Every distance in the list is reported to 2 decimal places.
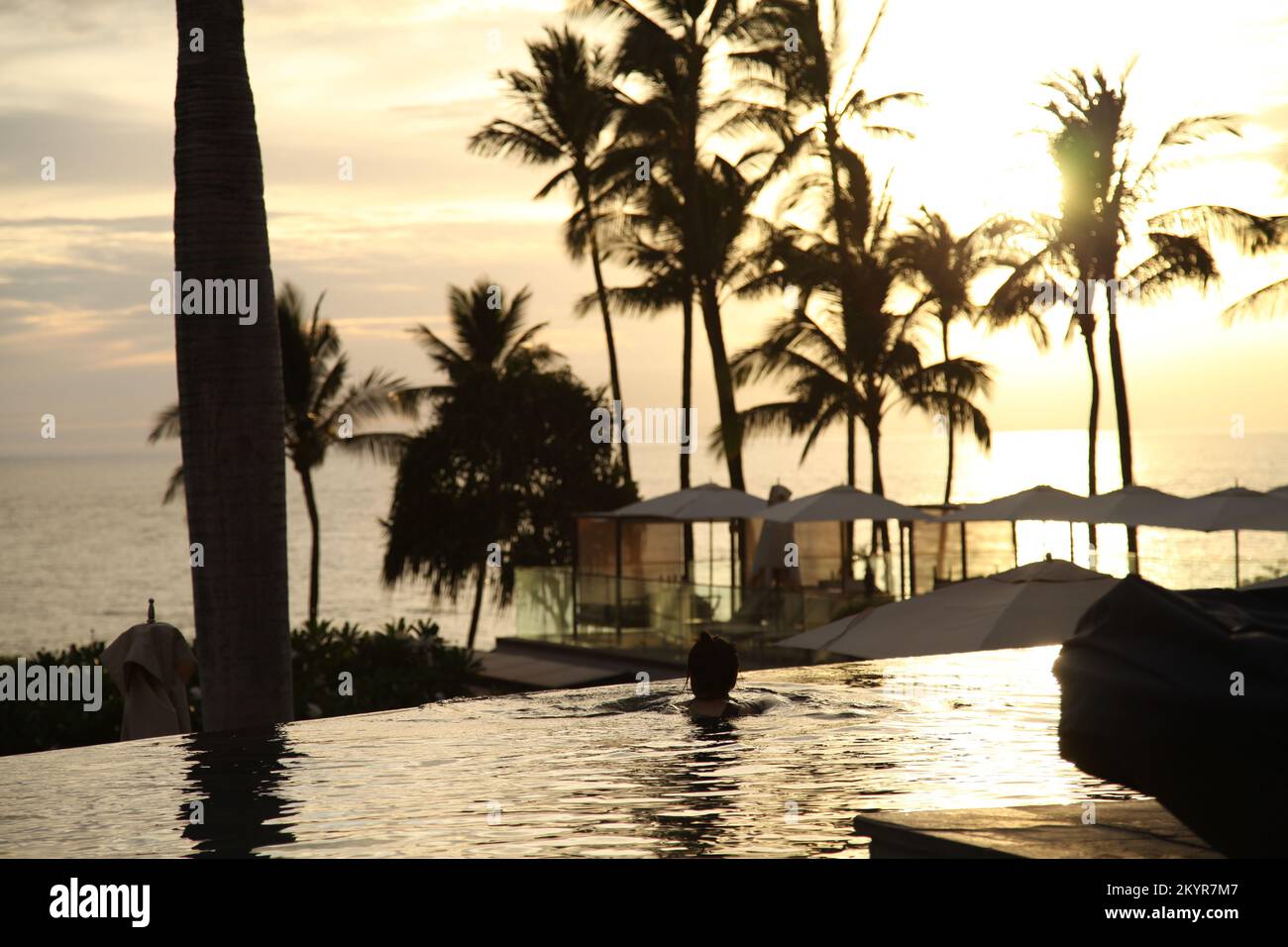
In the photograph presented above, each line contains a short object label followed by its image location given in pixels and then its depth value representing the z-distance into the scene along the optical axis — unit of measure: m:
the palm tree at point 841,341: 45.66
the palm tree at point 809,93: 40.53
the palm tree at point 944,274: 49.50
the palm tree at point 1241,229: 35.47
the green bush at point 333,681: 14.69
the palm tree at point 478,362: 50.91
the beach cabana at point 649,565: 24.56
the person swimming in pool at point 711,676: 9.61
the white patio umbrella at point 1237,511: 23.02
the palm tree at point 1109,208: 37.16
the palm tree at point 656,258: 42.03
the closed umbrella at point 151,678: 11.02
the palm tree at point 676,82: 39.75
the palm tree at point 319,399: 48.56
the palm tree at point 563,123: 47.34
